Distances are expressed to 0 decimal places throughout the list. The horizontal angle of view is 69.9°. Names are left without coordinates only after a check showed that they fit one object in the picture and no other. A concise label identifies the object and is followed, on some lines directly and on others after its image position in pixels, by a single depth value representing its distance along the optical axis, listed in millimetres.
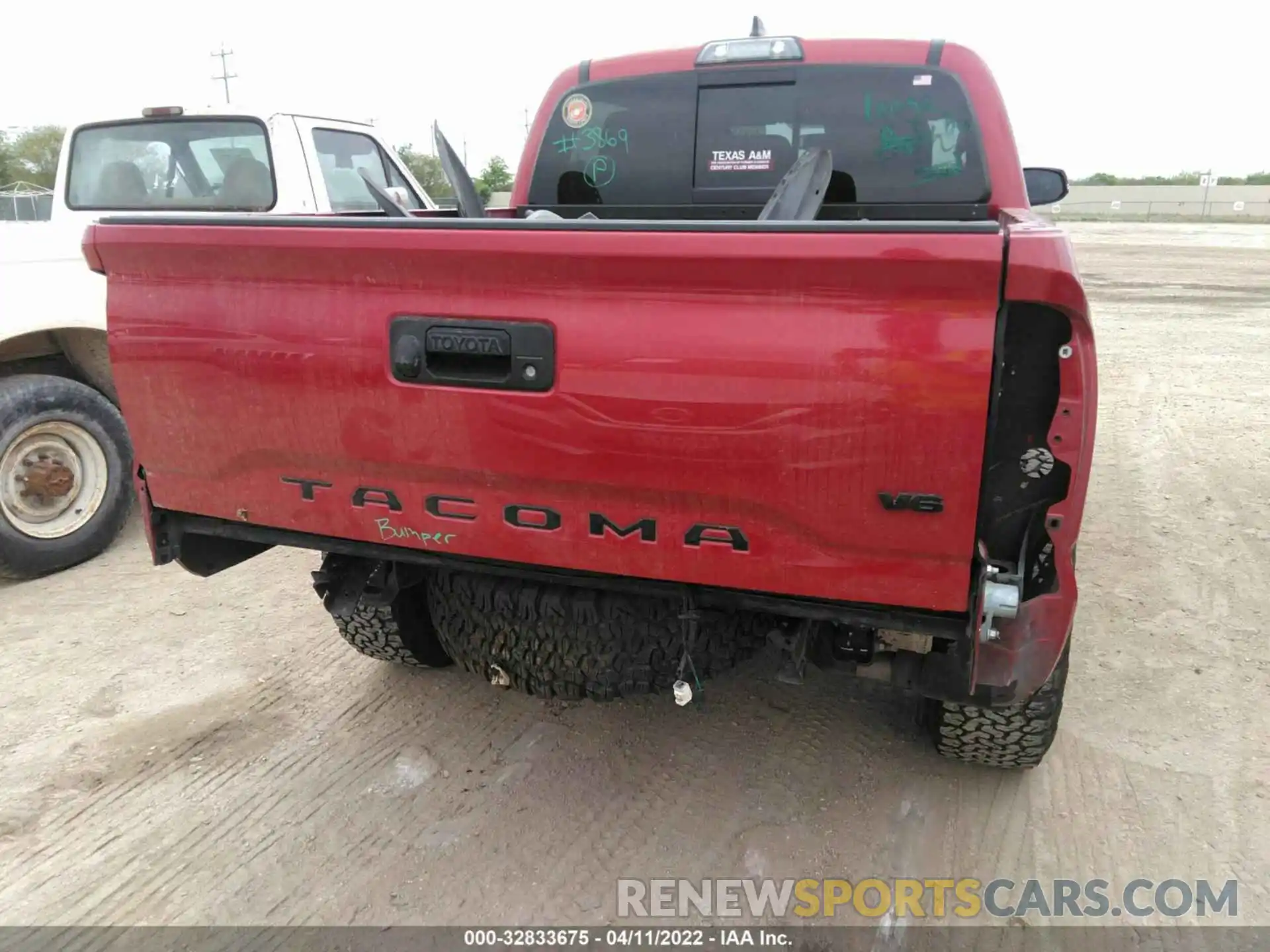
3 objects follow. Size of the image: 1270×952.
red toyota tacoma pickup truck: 1851
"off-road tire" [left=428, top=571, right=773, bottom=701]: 2443
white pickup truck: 4570
